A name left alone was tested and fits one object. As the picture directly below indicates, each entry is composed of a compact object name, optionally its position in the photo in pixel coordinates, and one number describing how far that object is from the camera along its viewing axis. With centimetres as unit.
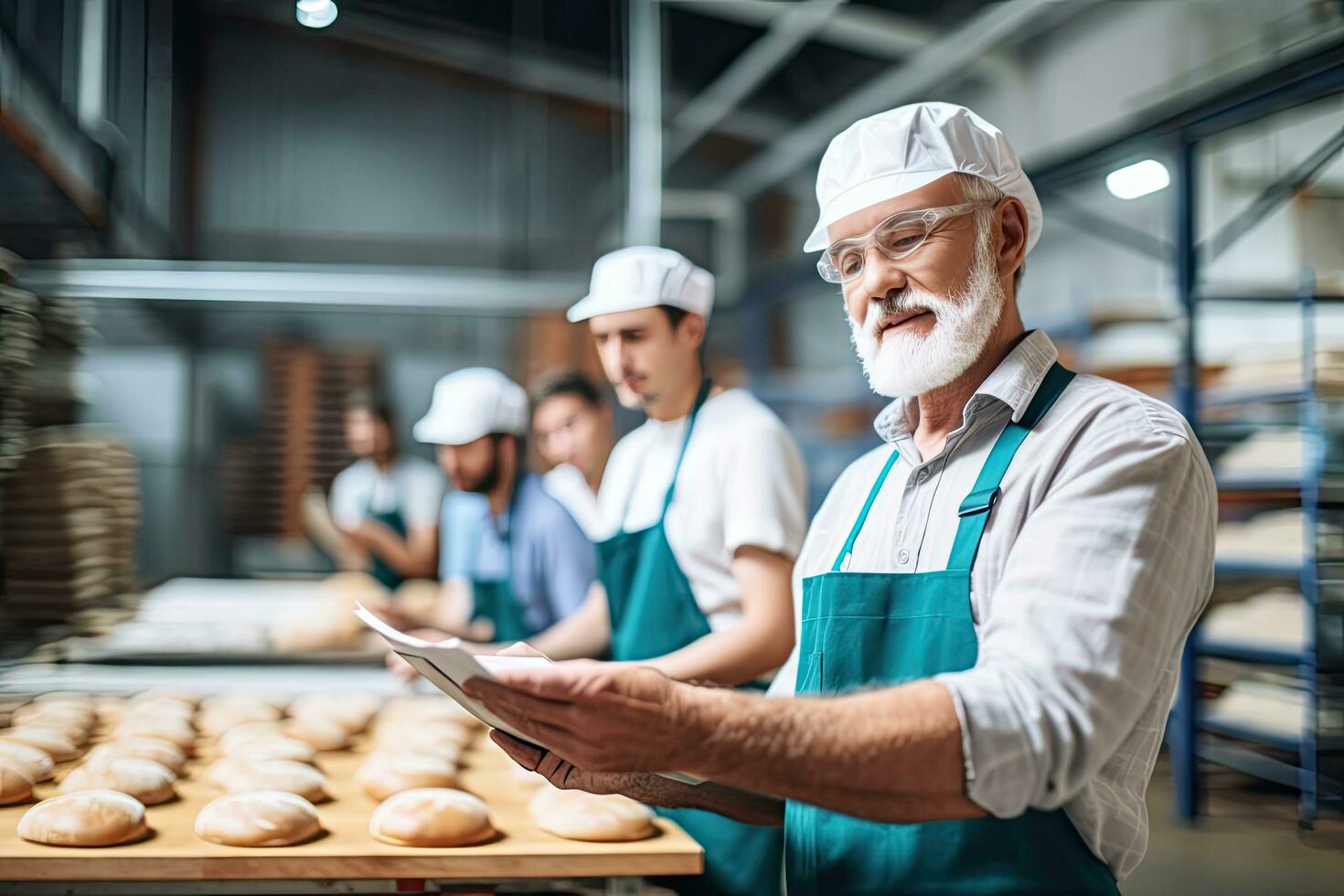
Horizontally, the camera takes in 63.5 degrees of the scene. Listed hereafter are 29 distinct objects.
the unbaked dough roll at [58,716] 208
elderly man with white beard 88
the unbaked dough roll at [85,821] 146
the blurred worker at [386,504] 447
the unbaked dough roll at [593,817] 154
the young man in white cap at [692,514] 183
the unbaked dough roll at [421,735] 213
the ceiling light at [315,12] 325
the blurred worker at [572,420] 301
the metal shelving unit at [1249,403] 383
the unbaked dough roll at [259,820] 147
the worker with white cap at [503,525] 294
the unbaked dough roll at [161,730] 211
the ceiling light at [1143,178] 441
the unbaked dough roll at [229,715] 232
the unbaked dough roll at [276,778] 173
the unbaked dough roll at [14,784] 163
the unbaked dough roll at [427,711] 245
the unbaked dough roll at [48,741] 191
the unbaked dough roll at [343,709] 235
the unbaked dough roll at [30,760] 170
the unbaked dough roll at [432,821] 149
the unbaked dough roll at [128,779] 167
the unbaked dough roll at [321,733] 219
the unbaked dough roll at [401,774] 180
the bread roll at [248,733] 211
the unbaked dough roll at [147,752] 192
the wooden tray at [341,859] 142
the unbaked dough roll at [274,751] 197
